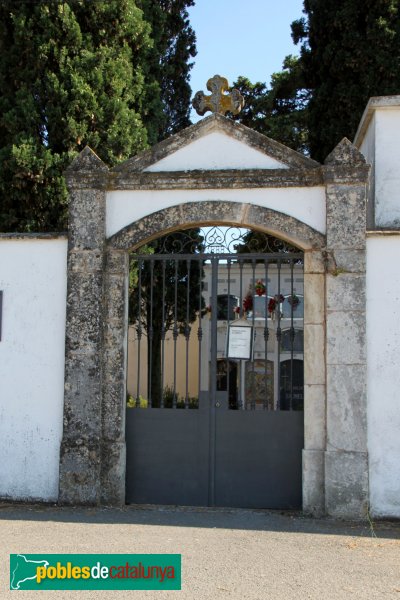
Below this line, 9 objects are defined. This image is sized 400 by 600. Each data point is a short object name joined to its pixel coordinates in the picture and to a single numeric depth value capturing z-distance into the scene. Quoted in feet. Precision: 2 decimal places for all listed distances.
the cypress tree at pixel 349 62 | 42.45
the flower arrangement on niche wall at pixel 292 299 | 23.55
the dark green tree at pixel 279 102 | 63.93
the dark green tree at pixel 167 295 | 41.70
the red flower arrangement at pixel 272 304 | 27.50
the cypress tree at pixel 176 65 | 48.65
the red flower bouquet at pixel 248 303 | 26.98
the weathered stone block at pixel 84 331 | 23.91
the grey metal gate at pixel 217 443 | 23.70
